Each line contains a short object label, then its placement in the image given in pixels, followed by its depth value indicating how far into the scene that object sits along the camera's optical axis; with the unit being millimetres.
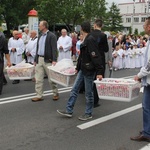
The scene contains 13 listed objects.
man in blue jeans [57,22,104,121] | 5785
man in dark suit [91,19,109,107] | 6904
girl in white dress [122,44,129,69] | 16212
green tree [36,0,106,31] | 37031
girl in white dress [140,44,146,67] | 17297
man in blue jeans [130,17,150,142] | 4684
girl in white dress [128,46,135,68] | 16770
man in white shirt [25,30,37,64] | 11152
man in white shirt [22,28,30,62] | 13705
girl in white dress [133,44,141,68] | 17050
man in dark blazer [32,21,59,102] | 7629
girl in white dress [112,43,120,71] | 15291
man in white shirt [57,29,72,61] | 12430
